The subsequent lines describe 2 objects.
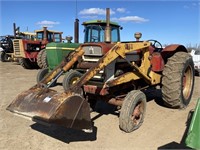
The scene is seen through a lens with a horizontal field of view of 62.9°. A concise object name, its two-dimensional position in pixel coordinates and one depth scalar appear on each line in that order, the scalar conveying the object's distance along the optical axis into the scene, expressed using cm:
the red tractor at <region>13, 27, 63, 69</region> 896
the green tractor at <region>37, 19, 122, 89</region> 560
